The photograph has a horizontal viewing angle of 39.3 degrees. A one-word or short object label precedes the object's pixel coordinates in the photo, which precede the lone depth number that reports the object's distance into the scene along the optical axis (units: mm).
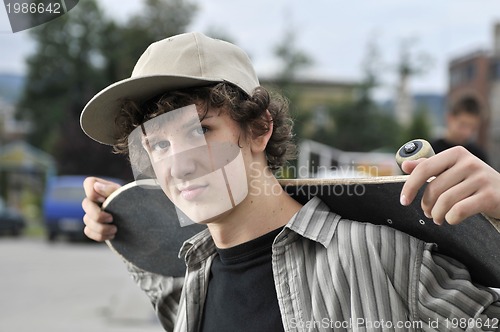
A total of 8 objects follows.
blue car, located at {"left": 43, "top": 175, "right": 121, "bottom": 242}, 19594
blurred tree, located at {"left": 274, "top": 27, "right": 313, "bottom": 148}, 32094
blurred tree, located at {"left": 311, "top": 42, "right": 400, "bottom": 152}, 33406
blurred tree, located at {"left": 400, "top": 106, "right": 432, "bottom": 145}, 35675
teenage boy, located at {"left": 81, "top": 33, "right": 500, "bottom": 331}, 1373
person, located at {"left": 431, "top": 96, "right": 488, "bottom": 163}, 4537
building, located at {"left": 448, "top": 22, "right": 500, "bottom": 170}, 44219
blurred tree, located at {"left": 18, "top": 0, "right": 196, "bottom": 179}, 34594
